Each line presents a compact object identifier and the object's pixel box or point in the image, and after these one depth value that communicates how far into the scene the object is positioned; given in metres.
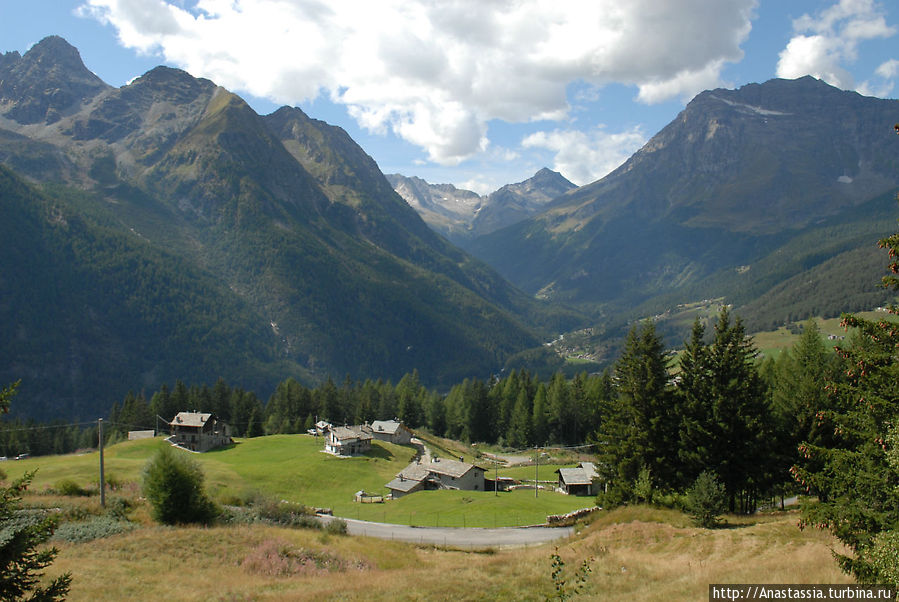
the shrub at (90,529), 35.44
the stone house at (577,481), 77.00
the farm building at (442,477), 79.25
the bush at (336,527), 45.18
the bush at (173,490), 41.12
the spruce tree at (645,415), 42.03
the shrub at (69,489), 48.47
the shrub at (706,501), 32.88
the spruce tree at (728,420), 40.03
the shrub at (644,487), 39.19
